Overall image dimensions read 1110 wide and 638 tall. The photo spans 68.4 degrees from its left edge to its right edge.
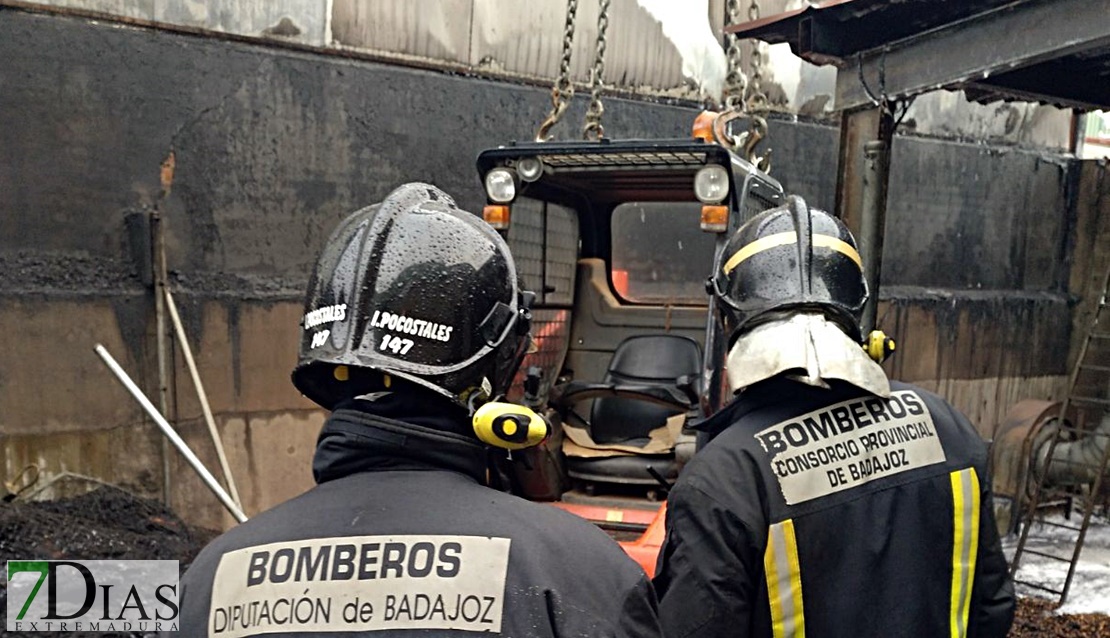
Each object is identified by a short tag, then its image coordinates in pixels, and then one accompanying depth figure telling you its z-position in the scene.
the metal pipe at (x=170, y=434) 4.97
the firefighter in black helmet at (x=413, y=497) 1.18
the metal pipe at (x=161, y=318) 5.57
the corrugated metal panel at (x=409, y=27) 6.40
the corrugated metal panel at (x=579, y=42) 6.98
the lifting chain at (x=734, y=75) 4.89
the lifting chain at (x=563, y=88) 5.00
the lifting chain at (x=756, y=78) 5.11
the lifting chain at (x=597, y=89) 5.29
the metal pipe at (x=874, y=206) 5.41
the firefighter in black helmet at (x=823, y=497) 1.80
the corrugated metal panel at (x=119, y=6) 5.41
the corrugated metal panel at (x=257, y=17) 5.80
